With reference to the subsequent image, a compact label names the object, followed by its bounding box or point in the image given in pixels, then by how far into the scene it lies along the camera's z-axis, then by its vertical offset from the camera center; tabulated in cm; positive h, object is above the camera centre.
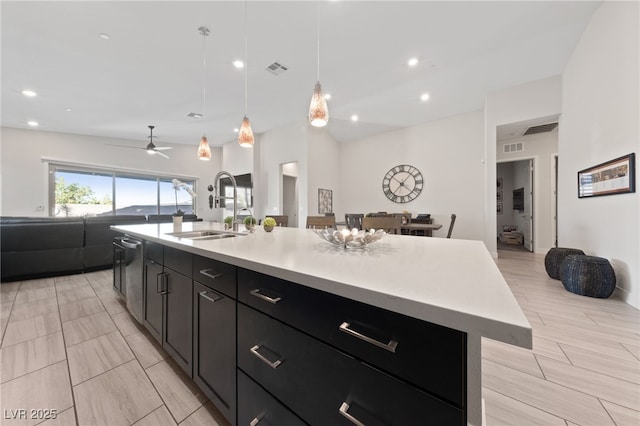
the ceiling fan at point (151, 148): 595 +159
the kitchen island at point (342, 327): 48 -32
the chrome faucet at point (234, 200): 203 +10
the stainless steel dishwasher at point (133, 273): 195 -54
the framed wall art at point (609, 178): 236 +40
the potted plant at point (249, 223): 198 -9
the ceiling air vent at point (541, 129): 481 +177
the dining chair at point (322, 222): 269 -11
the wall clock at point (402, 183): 613 +76
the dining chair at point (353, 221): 498 -19
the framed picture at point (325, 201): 651 +32
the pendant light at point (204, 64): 292 +221
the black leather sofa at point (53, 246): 323 -51
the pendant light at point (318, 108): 179 +78
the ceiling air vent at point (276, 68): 367 +225
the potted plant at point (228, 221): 220 -9
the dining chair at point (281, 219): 348 -11
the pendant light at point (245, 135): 228 +73
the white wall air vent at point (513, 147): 561 +155
